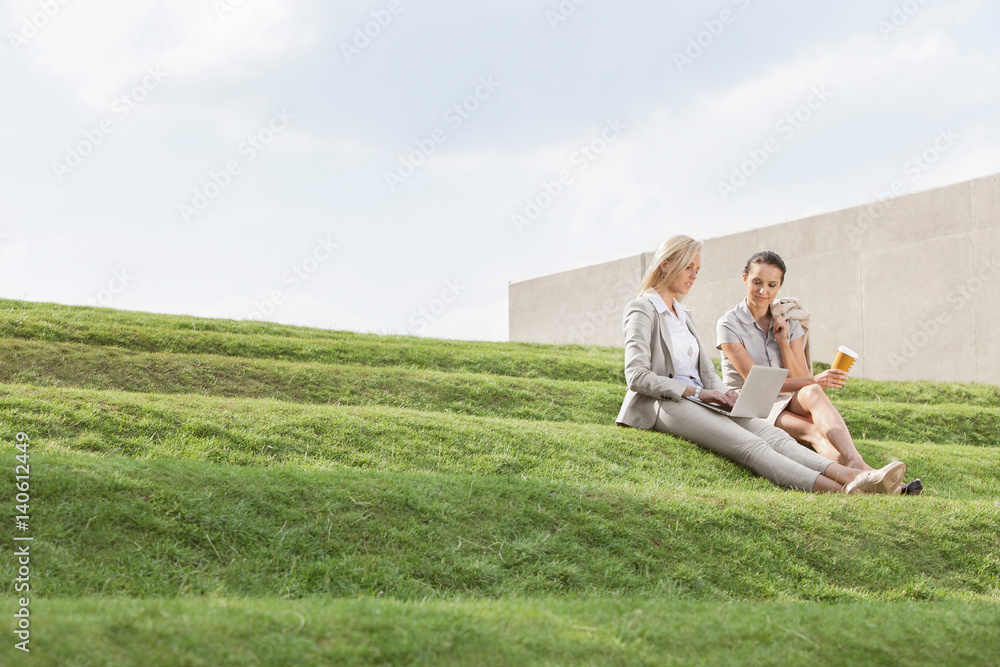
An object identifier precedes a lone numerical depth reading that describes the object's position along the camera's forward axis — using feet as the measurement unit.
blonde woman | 21.90
